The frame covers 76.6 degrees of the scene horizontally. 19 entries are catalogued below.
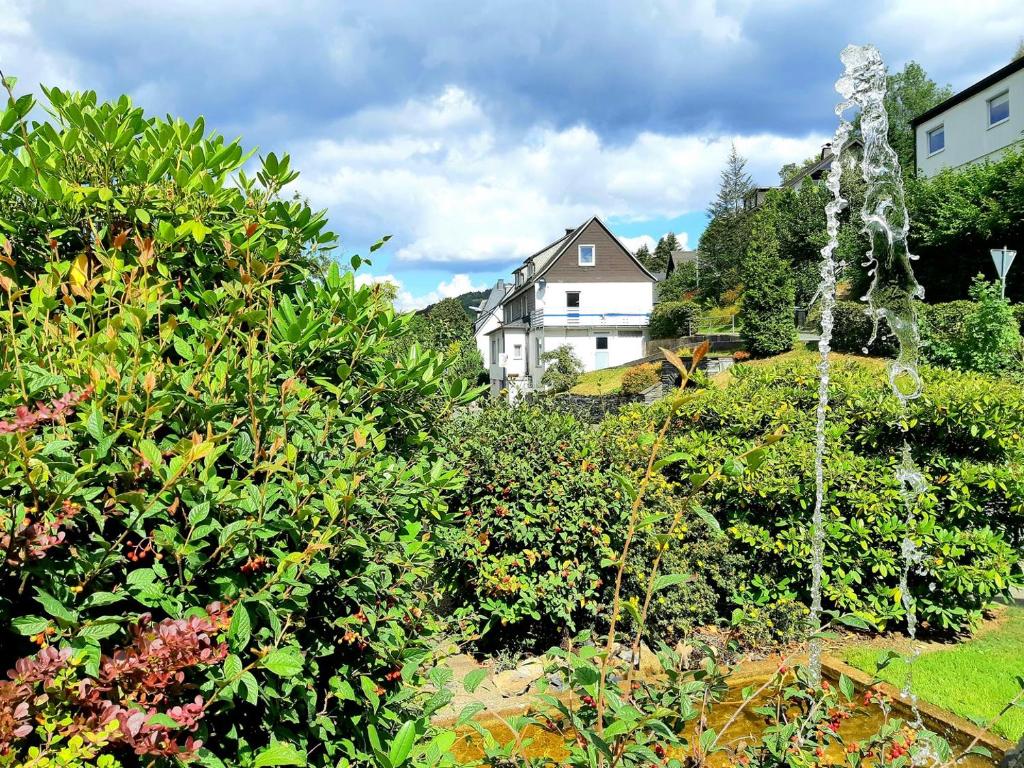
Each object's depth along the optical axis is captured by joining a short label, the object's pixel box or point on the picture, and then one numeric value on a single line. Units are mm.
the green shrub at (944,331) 17438
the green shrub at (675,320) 39562
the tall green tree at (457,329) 43197
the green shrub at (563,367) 34500
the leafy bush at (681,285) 55125
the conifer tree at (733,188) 63531
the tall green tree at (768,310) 24984
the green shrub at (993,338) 15742
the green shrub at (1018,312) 19375
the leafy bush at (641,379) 28016
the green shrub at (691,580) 5367
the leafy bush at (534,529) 5105
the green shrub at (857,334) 22000
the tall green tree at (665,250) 77938
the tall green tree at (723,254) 50156
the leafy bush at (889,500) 5523
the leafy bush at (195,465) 1479
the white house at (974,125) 27391
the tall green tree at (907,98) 52375
